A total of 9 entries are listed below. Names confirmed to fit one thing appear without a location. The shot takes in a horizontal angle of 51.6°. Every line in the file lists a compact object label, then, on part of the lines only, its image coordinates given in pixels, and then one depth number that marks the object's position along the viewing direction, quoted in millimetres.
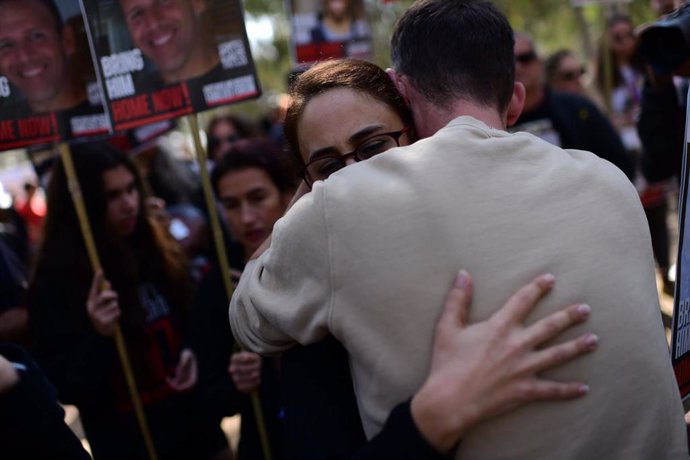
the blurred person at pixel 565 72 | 6641
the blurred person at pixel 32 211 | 9122
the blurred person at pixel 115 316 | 3061
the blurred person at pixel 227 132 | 6098
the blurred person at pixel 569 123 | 4395
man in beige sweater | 1314
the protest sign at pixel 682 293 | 1853
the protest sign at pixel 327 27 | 5957
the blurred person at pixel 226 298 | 2881
